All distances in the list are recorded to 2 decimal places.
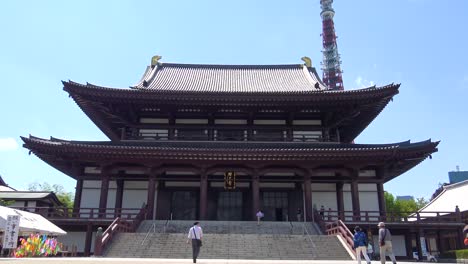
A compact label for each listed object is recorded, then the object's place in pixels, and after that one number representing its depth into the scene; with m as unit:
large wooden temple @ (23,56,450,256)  22.20
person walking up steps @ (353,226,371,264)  13.12
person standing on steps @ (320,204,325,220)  20.77
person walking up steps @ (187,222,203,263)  13.02
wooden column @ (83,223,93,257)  20.72
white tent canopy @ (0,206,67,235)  13.38
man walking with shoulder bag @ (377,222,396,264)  12.34
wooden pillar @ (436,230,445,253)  25.53
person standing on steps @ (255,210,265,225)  20.89
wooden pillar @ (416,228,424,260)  22.00
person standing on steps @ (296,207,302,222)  23.73
